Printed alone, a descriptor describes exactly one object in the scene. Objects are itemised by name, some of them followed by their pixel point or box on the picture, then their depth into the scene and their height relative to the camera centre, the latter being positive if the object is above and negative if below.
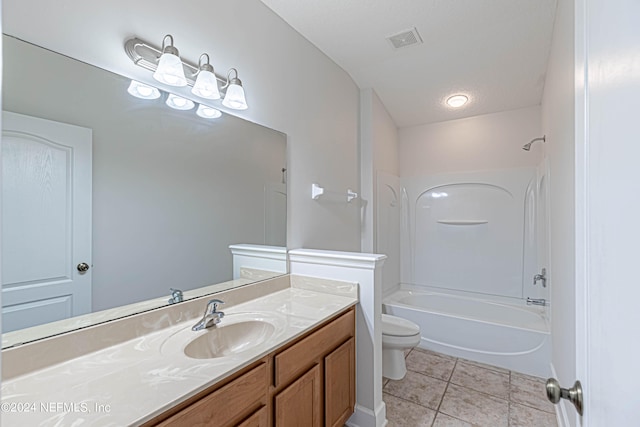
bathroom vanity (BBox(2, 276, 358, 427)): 0.84 -0.51
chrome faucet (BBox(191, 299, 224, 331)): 1.34 -0.47
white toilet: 2.30 -0.98
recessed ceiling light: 3.16 +1.20
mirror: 1.02 +0.08
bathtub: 2.46 -1.06
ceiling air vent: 2.23 +1.33
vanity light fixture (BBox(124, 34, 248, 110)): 1.32 +0.68
